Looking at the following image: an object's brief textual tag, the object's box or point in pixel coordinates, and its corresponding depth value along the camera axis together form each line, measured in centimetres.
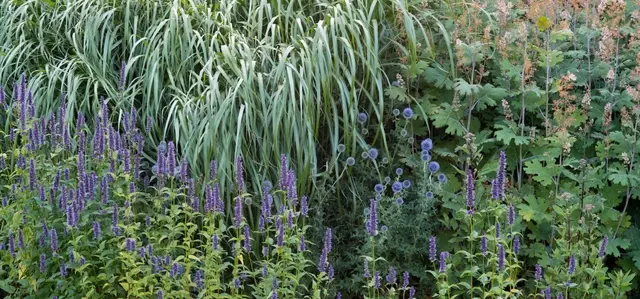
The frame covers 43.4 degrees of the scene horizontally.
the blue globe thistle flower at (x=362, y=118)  391
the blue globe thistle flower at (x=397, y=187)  354
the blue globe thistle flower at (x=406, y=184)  362
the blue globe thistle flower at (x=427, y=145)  365
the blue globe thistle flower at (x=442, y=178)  369
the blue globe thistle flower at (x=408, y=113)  392
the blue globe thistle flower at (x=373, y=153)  376
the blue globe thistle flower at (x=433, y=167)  363
